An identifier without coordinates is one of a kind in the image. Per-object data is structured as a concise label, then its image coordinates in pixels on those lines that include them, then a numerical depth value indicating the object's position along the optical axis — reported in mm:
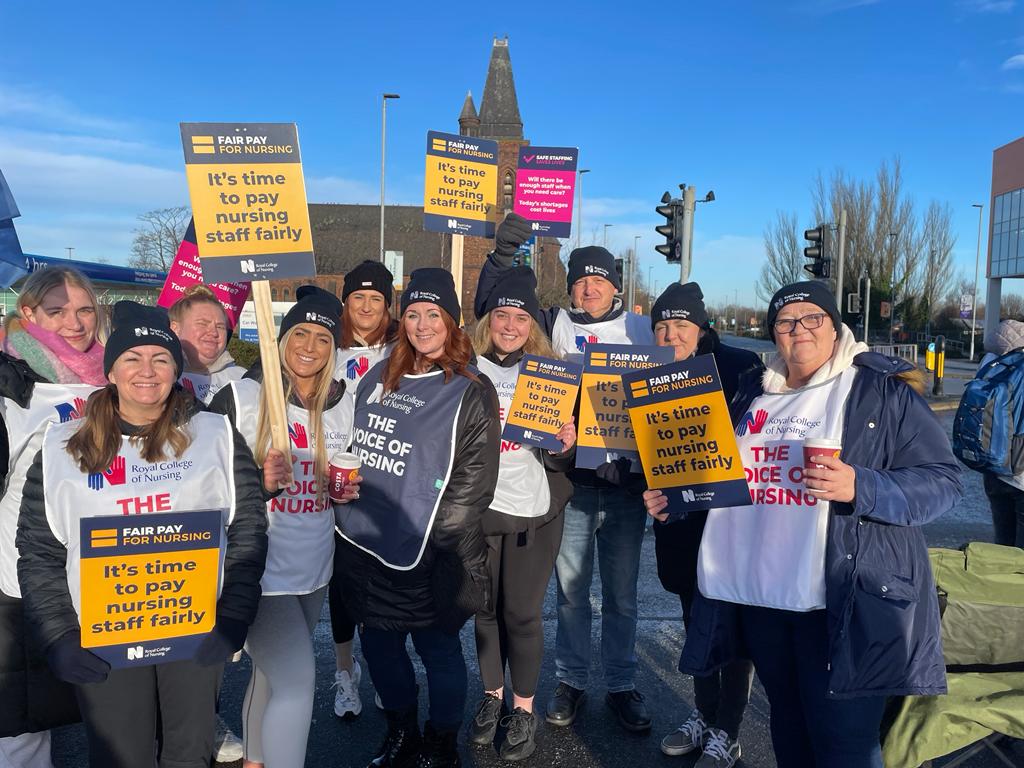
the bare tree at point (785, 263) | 42250
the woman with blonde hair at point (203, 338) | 4203
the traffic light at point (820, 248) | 12008
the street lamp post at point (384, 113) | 34531
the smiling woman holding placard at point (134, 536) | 2381
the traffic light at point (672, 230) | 11055
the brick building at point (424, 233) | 46656
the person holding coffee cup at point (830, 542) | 2514
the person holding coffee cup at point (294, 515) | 2881
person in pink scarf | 2861
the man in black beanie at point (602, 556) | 3984
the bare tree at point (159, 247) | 39188
